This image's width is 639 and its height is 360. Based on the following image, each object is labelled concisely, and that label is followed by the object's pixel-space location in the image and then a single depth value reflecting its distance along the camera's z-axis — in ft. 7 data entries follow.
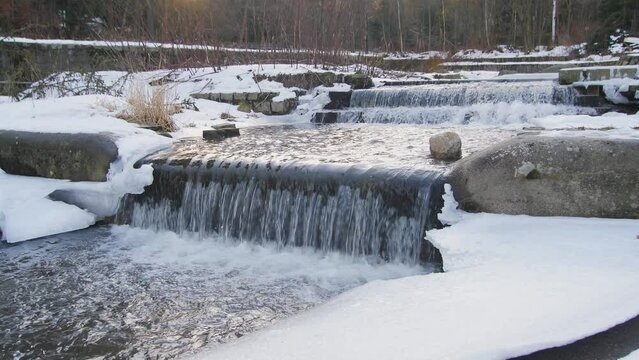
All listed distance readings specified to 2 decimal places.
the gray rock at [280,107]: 30.09
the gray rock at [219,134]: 20.49
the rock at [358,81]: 31.89
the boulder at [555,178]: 9.58
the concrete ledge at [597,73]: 22.82
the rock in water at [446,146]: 14.19
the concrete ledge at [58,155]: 16.10
